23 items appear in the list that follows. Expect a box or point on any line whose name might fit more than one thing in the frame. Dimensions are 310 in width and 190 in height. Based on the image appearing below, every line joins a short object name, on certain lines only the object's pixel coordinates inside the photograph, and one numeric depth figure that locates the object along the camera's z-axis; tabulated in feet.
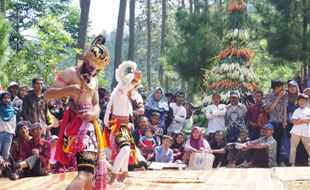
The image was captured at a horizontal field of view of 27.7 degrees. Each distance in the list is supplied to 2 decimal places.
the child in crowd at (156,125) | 39.33
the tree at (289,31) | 51.96
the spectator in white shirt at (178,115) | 41.34
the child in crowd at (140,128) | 38.73
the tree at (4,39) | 35.76
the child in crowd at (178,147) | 39.06
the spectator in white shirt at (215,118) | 39.40
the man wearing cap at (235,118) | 38.59
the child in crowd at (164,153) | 37.81
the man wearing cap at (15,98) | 34.89
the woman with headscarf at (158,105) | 40.17
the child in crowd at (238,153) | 37.60
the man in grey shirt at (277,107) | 35.81
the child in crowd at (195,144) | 37.96
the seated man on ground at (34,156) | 30.53
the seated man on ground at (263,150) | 35.78
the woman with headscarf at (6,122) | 31.55
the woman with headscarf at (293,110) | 36.01
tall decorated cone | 49.47
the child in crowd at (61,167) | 32.94
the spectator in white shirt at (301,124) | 34.65
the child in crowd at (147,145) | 38.11
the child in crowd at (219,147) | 38.47
